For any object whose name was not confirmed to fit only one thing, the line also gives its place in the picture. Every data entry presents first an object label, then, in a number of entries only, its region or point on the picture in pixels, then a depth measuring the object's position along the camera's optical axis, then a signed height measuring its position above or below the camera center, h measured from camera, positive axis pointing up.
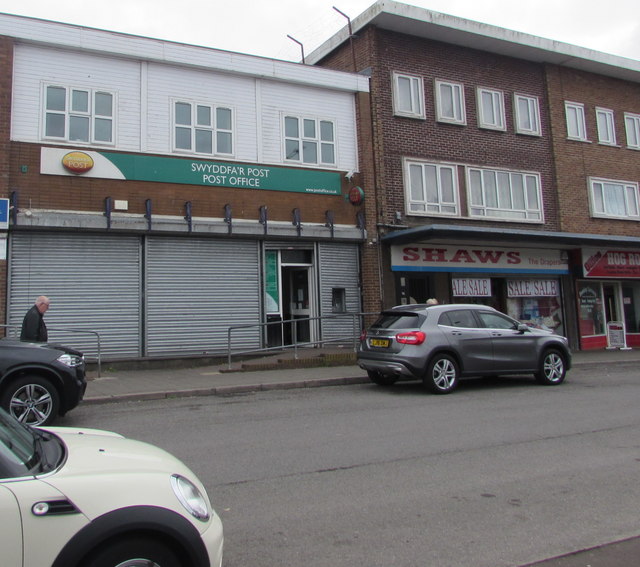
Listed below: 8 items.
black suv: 7.19 -0.44
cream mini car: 2.41 -0.74
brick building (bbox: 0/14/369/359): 13.16 +3.74
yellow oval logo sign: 13.27 +4.23
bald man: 9.57 +0.39
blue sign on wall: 12.55 +2.89
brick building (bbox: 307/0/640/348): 16.98 +5.41
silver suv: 10.30 -0.30
